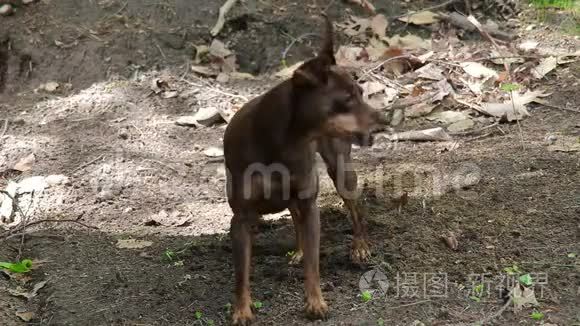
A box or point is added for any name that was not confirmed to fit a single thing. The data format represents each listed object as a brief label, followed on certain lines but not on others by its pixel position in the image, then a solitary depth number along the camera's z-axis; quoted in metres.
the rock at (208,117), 14.70
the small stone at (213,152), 13.64
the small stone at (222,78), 16.03
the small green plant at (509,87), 13.43
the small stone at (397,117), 14.07
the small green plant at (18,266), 9.67
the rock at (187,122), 14.69
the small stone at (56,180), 12.67
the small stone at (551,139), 12.10
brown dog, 7.69
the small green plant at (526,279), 8.66
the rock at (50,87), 16.23
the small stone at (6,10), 17.19
